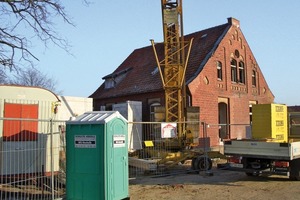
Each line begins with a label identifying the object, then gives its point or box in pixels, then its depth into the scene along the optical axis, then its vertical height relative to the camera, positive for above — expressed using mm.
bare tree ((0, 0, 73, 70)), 15172 +4608
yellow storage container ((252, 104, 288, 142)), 12828 +8
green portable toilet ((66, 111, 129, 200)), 8328 -778
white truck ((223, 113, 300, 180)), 11727 -1116
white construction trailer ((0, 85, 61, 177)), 10594 -285
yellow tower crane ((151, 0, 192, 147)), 20234 +3457
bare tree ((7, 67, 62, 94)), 61188 +7218
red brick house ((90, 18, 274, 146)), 25000 +2967
